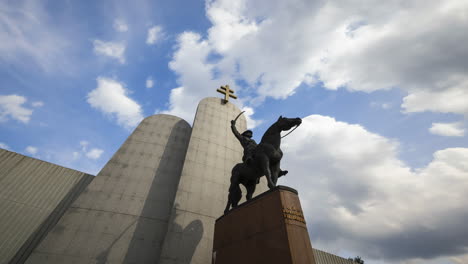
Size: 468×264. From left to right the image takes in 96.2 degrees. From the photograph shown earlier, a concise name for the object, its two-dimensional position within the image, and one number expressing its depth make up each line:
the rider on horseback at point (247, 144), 7.10
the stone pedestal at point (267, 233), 4.43
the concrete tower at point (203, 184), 9.38
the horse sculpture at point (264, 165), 6.49
